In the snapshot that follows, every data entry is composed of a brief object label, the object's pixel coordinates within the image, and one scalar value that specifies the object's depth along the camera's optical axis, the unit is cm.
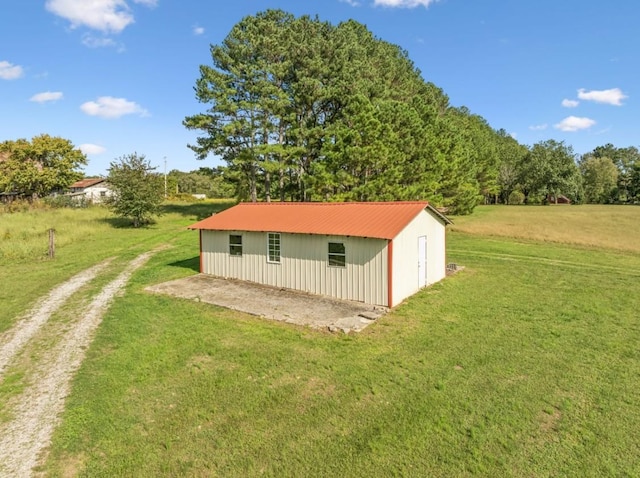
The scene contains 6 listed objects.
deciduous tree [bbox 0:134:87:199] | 4941
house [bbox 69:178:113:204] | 6122
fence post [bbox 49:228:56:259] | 2100
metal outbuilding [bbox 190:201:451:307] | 1258
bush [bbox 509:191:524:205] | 8244
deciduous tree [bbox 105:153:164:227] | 3244
